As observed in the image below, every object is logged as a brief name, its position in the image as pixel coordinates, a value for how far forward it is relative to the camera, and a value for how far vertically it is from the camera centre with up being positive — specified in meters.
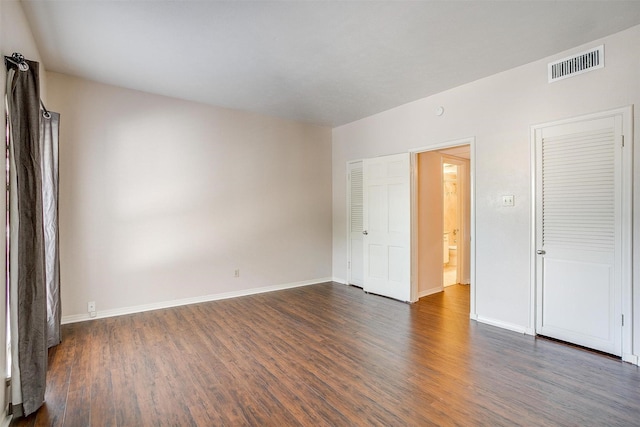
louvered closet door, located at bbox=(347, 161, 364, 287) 5.59 -0.24
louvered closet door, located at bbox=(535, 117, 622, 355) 2.92 -0.25
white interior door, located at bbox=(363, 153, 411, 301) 4.75 -0.28
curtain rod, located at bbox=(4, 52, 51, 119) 2.06 +0.97
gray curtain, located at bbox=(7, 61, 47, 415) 2.08 -0.19
